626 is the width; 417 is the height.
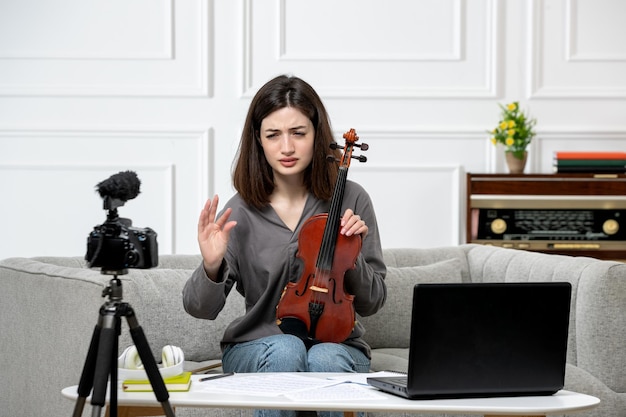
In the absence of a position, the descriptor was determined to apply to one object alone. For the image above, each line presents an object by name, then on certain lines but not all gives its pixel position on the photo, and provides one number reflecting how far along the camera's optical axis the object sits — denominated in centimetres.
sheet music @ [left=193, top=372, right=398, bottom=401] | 404
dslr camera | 396
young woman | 474
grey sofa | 503
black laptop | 401
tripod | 390
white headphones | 418
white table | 394
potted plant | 682
